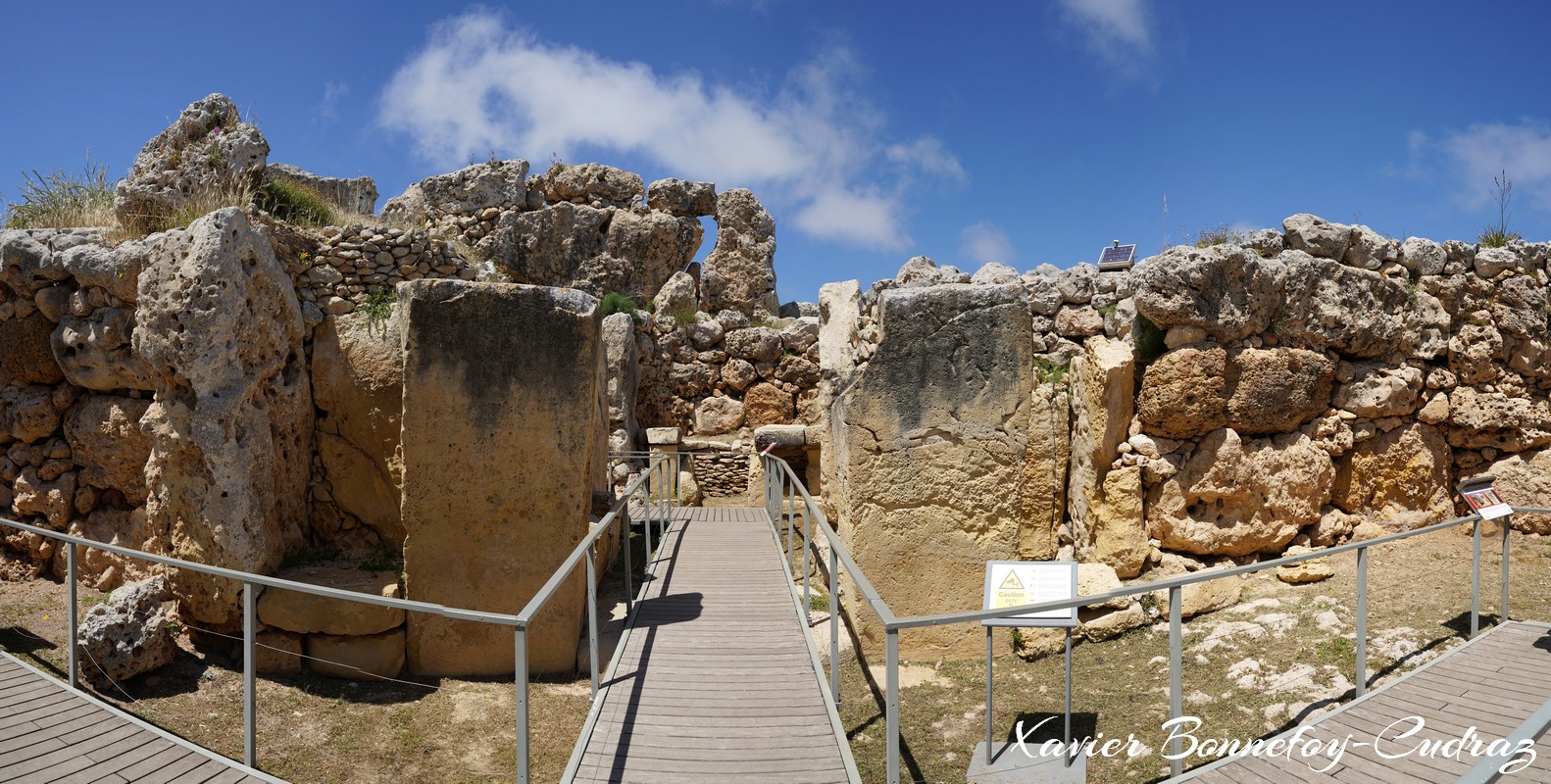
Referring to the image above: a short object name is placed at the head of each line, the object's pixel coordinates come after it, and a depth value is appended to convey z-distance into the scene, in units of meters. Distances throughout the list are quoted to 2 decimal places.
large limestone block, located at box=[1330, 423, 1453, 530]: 7.21
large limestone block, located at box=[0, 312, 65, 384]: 8.02
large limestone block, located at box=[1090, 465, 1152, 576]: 6.78
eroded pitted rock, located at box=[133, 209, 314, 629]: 6.91
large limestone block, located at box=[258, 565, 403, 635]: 6.96
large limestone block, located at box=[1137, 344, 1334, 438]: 6.77
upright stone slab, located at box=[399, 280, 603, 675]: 6.70
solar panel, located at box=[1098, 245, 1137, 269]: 8.43
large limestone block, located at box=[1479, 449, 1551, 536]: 7.00
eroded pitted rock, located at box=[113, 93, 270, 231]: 8.41
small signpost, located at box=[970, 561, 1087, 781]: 4.55
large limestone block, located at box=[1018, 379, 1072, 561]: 6.79
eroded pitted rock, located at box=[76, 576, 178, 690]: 6.35
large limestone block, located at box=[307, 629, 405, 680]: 7.03
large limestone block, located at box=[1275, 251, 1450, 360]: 6.96
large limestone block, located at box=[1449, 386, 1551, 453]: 7.22
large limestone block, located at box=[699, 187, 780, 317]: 16.72
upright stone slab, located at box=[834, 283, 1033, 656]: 6.56
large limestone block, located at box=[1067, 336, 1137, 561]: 6.77
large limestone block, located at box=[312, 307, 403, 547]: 7.89
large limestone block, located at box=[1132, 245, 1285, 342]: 6.68
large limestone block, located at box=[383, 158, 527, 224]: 15.59
